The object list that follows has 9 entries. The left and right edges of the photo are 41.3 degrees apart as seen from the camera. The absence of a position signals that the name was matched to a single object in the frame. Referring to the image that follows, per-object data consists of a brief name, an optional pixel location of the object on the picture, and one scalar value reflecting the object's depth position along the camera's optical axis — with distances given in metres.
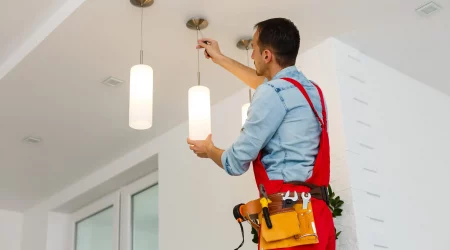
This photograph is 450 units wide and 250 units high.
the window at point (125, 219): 3.81
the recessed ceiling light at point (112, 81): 2.96
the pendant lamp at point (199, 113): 2.31
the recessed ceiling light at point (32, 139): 3.57
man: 1.52
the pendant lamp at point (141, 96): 2.25
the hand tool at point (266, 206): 1.49
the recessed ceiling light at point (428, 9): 2.44
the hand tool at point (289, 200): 1.48
